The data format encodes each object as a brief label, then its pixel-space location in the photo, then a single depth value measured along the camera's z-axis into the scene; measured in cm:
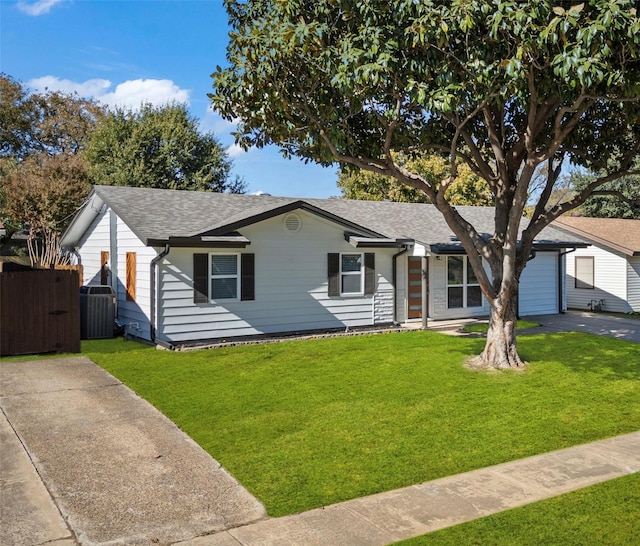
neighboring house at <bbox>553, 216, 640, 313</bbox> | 2016
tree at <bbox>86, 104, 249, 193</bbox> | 2827
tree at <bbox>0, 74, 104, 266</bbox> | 2433
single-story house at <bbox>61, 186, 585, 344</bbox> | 1287
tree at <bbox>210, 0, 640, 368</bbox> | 752
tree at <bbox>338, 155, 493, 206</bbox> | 3111
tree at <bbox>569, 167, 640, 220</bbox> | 3080
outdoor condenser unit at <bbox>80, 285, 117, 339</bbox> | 1378
